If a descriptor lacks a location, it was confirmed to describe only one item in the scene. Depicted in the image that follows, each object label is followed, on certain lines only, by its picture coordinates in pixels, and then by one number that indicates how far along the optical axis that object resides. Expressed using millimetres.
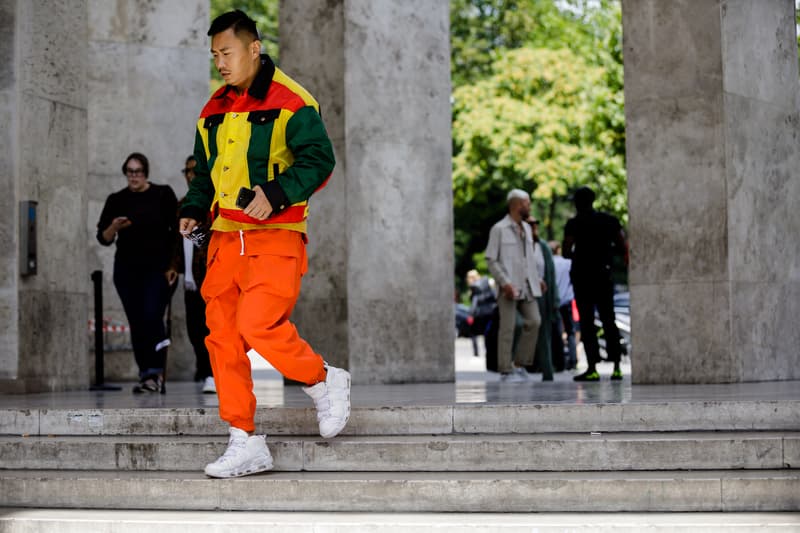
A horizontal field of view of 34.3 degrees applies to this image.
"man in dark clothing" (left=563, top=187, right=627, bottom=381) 13164
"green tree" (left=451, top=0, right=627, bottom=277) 34000
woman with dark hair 10969
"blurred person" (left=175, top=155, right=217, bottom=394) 10953
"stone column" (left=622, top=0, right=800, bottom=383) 10789
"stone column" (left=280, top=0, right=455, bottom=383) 12578
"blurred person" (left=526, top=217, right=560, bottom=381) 13180
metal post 11641
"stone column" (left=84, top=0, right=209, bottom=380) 14961
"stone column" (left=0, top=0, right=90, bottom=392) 10727
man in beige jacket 12852
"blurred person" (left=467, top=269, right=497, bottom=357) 23203
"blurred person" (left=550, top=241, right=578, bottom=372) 16344
